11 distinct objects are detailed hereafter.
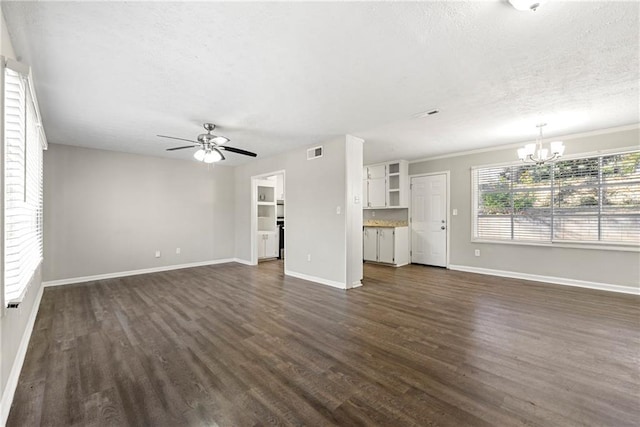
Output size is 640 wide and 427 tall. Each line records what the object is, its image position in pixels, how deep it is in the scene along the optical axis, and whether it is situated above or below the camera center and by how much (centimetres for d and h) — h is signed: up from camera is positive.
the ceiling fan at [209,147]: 384 +96
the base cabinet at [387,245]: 634 -75
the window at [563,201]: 418 +19
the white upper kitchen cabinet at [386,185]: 664 +70
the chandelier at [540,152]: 396 +92
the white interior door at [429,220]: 613 -16
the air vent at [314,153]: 493 +110
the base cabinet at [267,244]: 713 -81
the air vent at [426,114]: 344 +127
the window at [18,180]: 179 +27
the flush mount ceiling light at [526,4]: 162 +123
